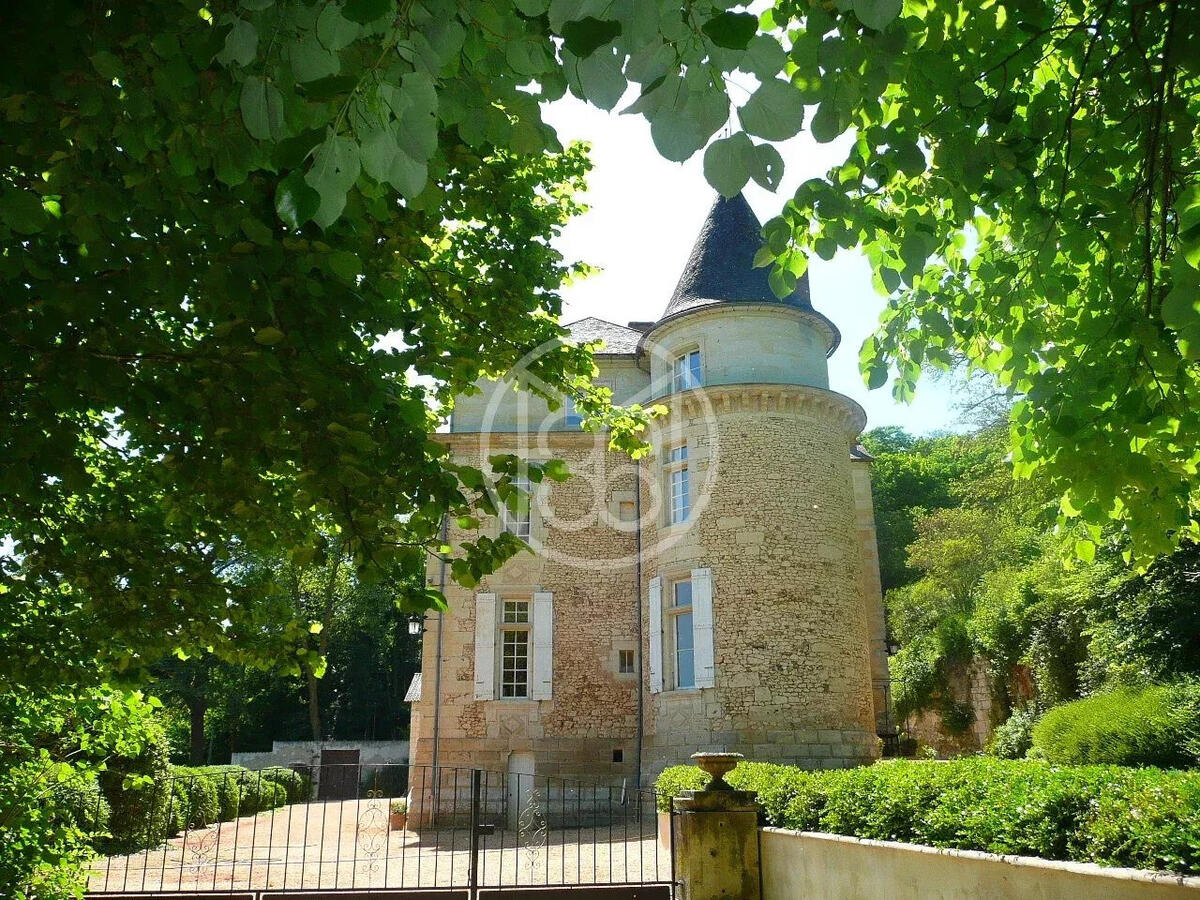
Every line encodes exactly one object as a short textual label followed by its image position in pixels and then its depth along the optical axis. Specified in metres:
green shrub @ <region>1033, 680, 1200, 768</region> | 9.46
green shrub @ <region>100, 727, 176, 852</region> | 14.16
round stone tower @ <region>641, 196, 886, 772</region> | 15.45
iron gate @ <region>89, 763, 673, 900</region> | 8.30
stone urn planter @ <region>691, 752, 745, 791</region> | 7.64
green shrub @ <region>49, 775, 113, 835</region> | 8.15
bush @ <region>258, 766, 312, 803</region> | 27.99
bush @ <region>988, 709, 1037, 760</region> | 16.11
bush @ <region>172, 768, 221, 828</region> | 16.86
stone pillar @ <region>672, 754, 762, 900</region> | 7.35
